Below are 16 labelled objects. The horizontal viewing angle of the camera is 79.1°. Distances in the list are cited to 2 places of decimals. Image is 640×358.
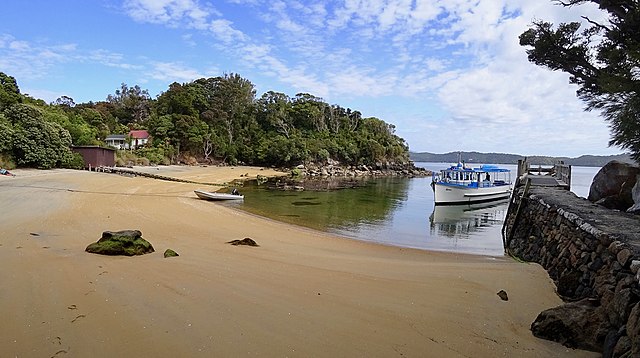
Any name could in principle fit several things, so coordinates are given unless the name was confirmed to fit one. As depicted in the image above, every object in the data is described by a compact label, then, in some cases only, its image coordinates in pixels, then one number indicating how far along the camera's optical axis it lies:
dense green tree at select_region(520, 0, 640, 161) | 8.01
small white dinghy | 23.74
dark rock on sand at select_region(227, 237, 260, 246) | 10.66
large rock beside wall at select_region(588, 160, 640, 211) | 10.84
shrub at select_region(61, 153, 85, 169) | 34.28
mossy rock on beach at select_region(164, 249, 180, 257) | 7.99
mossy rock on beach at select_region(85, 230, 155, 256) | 7.76
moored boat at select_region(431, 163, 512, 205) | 28.69
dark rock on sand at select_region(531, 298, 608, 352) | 4.38
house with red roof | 57.62
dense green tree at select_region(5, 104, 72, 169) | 30.33
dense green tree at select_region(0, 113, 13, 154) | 28.83
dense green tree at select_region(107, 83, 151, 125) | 73.06
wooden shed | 37.00
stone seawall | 4.24
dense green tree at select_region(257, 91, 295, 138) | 71.75
